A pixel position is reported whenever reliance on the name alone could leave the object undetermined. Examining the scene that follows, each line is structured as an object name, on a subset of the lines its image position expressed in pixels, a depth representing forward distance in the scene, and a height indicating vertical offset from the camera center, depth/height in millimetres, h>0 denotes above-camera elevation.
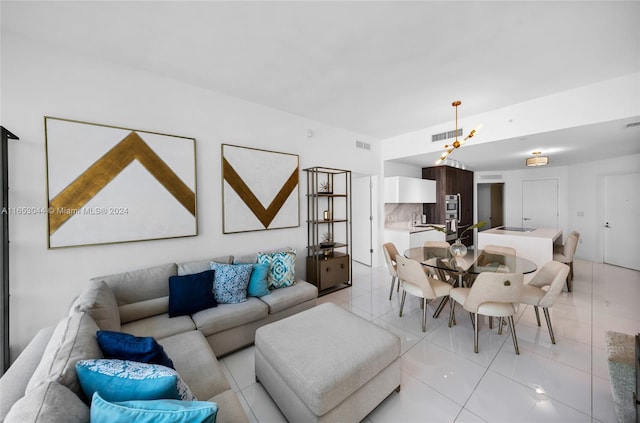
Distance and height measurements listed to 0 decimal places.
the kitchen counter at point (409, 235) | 4969 -600
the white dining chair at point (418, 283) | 2654 -892
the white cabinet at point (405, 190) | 5191 +438
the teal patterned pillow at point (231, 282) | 2510 -795
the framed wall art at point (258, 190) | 3166 +295
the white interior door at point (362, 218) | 5169 -206
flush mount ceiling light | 4362 +892
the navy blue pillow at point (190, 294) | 2283 -844
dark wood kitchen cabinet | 6000 +517
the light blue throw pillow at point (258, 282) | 2725 -850
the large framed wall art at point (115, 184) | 2199 +279
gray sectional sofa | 885 -861
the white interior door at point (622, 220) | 4766 -273
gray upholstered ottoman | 1405 -1028
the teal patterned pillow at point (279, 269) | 2973 -767
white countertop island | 3896 -588
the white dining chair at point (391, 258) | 3447 -740
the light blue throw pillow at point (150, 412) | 807 -721
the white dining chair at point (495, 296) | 2178 -845
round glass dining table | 2598 -663
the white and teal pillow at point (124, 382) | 962 -726
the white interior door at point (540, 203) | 6277 +128
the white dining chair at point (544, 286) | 2285 -889
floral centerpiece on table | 3039 -543
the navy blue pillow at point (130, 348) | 1249 -746
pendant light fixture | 3077 +1517
